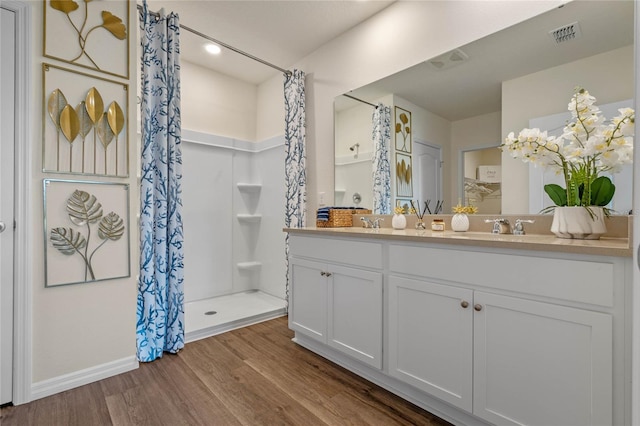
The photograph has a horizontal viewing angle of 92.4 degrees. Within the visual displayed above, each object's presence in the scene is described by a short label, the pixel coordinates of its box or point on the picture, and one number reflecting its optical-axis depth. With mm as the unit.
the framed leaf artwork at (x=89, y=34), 1731
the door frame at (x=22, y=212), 1628
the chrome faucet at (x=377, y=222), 2359
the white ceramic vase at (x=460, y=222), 1883
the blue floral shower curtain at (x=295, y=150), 2908
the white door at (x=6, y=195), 1605
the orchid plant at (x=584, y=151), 1287
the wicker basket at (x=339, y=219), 2486
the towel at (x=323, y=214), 2510
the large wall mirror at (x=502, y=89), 1483
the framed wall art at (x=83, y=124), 1719
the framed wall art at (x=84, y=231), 1729
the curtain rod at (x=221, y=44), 2154
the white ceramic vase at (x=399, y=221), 2152
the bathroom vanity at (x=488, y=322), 1055
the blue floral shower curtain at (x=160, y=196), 2088
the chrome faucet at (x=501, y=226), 1739
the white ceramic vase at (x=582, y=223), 1315
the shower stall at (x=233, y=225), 3291
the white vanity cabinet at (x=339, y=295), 1762
